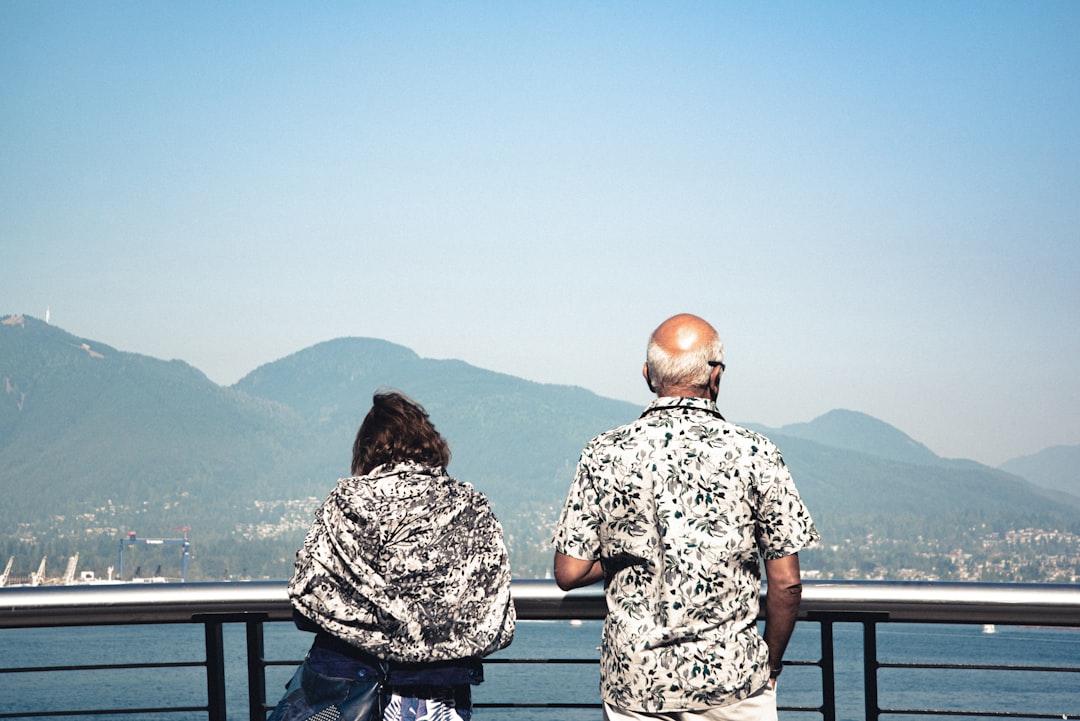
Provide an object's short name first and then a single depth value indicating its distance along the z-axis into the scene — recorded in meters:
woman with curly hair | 2.28
